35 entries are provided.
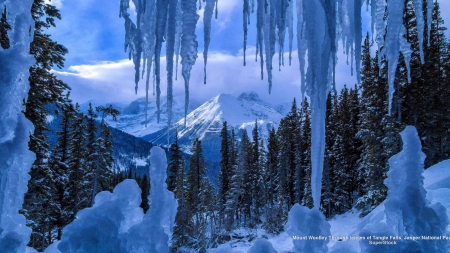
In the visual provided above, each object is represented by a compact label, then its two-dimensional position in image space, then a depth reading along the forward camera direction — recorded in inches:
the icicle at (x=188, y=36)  78.2
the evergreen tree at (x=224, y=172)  1491.1
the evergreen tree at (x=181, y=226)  965.8
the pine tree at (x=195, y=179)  1397.6
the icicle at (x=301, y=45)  80.0
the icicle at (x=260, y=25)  97.6
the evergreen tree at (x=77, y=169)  897.5
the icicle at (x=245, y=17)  97.0
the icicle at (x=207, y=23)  90.0
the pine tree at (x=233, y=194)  1320.1
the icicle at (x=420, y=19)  79.0
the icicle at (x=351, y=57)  109.2
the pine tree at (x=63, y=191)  834.2
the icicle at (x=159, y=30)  78.6
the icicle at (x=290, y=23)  117.1
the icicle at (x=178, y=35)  87.4
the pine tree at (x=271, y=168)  1626.8
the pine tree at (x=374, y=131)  663.0
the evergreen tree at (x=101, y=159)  938.1
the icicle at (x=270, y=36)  97.8
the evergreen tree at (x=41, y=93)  331.3
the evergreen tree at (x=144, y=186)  1683.4
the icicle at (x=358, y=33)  89.0
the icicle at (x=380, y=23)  84.0
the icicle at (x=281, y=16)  90.3
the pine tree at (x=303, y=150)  1288.9
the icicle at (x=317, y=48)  74.0
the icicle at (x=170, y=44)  78.6
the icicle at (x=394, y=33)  74.5
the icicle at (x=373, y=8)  102.5
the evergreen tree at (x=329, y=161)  1107.3
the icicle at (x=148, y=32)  89.7
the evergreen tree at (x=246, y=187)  1381.6
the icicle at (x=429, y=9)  81.1
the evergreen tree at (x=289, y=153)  1322.6
